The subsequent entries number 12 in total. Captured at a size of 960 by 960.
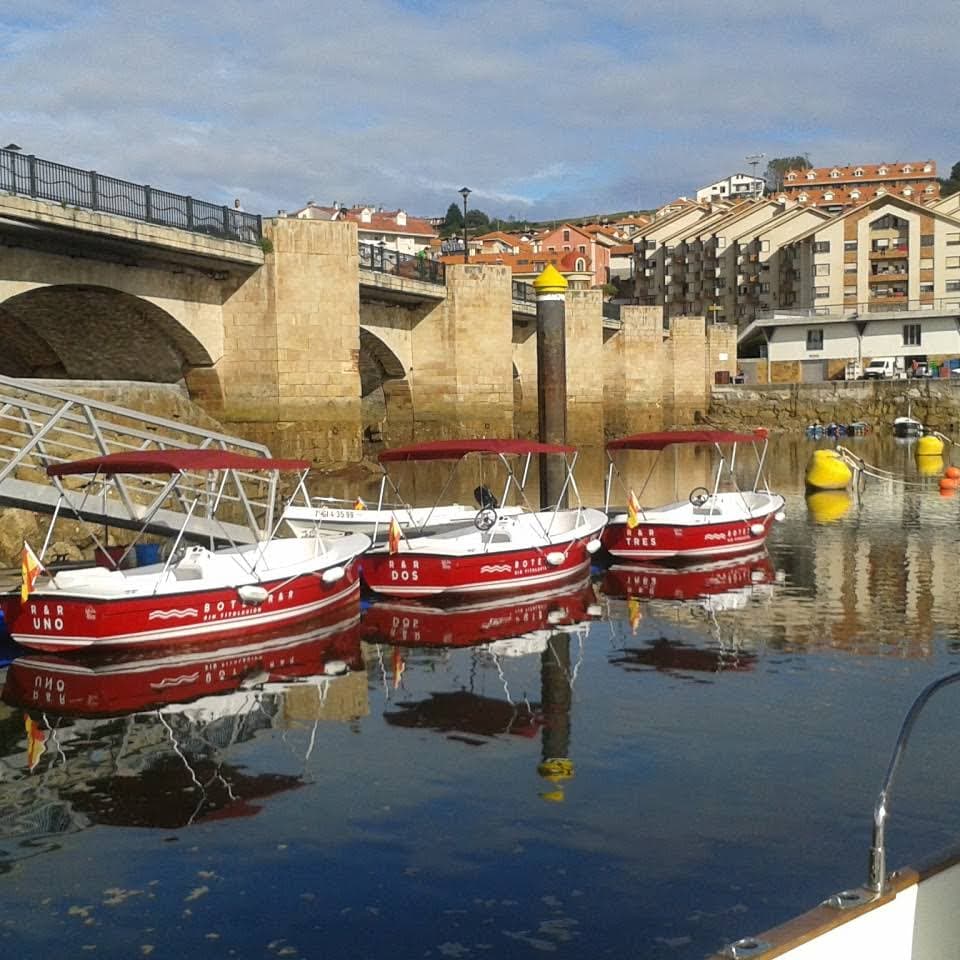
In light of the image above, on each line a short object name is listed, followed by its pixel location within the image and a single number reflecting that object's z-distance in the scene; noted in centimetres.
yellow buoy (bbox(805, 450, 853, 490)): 3938
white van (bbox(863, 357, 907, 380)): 8388
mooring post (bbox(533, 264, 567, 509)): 2722
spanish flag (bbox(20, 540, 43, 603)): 1555
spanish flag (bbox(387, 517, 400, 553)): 1984
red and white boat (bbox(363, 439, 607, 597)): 1995
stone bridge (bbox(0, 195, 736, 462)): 3134
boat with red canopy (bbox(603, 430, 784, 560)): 2395
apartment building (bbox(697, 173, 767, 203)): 19512
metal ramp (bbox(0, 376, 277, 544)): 1827
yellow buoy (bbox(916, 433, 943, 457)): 5334
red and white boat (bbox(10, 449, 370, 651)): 1559
